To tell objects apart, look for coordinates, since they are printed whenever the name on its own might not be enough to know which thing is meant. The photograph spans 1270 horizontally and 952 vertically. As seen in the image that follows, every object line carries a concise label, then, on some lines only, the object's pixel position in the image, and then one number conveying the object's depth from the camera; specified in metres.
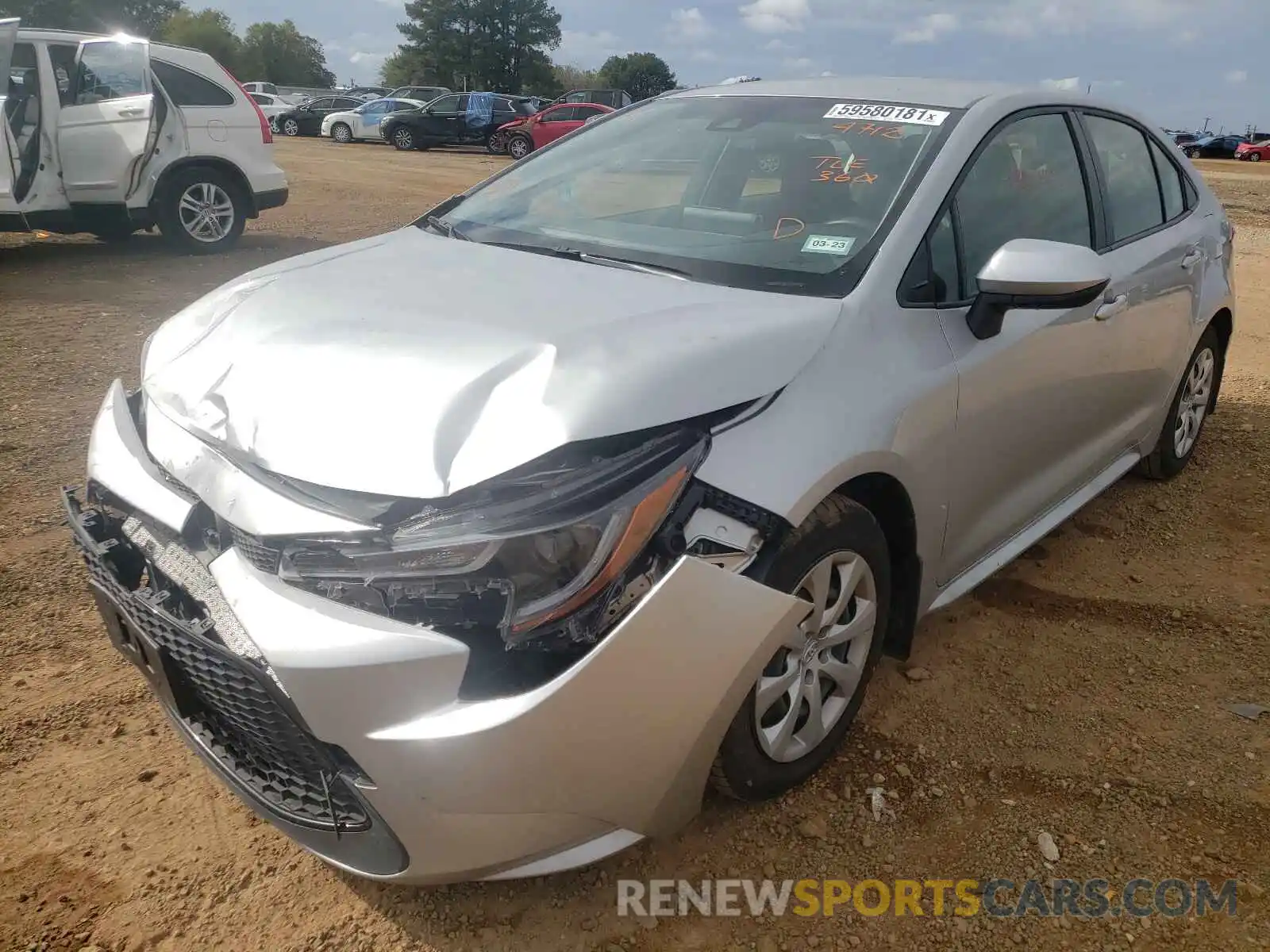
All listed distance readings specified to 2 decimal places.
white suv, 7.59
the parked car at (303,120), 30.22
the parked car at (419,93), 32.56
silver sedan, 1.68
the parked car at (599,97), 25.11
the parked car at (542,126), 22.33
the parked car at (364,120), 26.48
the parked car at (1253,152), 36.97
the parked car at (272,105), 31.56
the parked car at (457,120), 24.27
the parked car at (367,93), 36.89
